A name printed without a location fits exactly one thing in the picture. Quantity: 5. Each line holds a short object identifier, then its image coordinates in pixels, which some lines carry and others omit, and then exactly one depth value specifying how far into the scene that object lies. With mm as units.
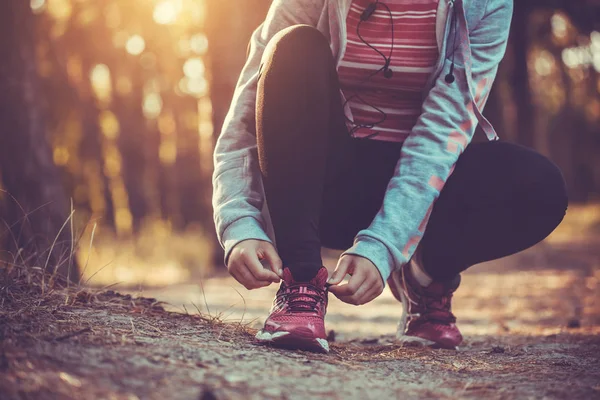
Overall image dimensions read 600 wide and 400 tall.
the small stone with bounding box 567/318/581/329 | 3236
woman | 1827
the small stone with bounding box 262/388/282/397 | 1353
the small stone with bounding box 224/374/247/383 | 1409
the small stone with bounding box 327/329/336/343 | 2495
